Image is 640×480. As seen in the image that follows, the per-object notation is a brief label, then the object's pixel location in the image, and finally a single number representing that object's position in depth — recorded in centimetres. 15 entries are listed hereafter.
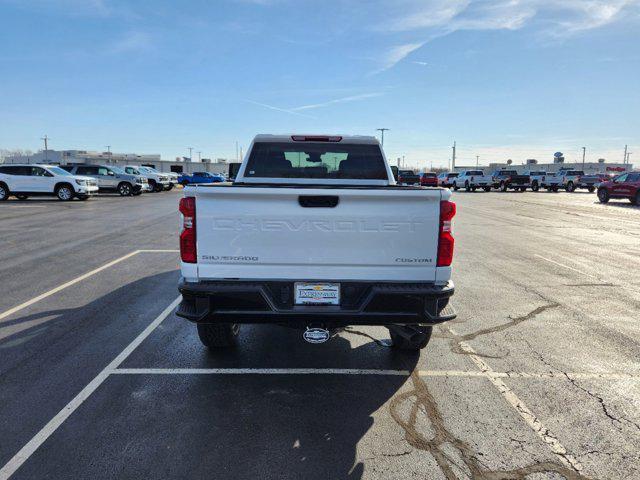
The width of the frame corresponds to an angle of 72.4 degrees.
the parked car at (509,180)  4303
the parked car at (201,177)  4326
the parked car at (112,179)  2811
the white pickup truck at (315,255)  329
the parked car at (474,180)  4272
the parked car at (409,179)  3831
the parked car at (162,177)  3449
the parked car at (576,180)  4256
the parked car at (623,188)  2620
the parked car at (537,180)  4356
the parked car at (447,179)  4638
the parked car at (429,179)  4252
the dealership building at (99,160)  8969
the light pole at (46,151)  10145
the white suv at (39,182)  2319
